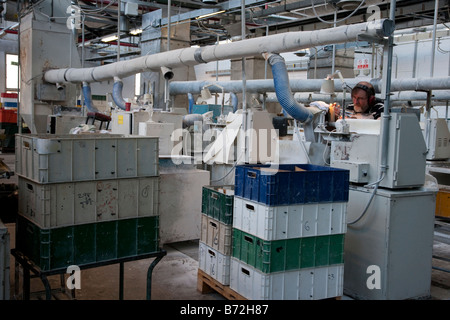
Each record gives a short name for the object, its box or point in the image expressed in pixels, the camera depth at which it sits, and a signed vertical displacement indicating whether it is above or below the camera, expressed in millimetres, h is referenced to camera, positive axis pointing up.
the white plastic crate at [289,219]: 3053 -644
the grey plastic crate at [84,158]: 2775 -236
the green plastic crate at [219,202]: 3510 -620
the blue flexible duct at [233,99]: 10212 +629
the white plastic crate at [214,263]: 3528 -1121
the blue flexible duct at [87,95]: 7499 +450
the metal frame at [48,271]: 2756 -937
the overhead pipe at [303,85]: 6254 +742
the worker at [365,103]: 4426 +276
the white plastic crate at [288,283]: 3096 -1109
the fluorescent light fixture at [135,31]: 11542 +2421
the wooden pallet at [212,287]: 3426 -1301
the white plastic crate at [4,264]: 2641 -852
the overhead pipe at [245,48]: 3449 +780
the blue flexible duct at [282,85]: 4327 +416
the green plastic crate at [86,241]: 2789 -787
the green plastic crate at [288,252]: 3068 -880
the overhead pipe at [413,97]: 7355 +596
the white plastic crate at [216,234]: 3516 -881
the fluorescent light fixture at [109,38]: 13885 +2682
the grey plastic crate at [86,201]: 2785 -516
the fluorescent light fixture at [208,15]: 9195 +2316
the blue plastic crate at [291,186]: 3039 -405
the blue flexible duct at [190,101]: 10469 +567
